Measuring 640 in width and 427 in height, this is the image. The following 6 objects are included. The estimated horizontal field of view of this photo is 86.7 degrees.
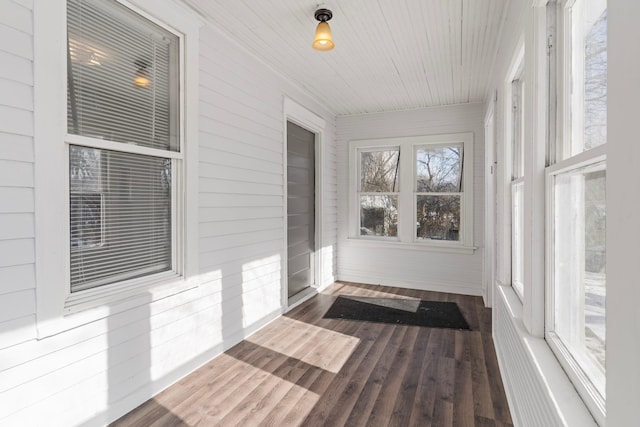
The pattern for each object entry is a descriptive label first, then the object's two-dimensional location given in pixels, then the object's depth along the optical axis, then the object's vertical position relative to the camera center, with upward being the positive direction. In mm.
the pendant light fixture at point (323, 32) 2393 +1246
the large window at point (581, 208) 1060 -1
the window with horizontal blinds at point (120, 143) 1850 +400
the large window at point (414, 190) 4875 +275
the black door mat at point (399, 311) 3683 -1217
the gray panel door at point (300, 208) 4242 +4
